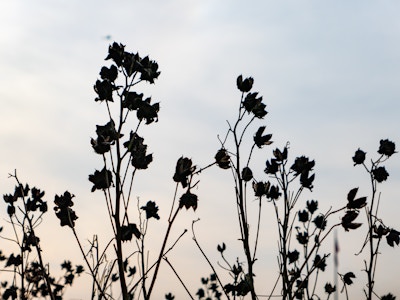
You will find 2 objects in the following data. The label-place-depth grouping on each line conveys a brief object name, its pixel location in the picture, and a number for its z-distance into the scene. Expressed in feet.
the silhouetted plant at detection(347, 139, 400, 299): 16.05
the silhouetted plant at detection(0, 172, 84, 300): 17.25
